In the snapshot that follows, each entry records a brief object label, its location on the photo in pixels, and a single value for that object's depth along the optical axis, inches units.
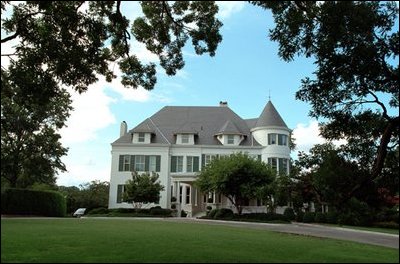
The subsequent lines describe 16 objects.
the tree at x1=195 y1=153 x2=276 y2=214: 1380.4
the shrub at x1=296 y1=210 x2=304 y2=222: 1454.2
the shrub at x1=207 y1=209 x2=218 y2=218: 1463.1
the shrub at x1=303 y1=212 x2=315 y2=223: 1398.9
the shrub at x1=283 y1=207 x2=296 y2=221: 1444.3
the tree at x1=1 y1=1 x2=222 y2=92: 470.6
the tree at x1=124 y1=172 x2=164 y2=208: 1609.3
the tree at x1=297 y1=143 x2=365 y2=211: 506.6
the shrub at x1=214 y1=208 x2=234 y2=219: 1418.6
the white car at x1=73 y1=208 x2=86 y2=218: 1712.6
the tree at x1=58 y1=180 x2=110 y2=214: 2101.1
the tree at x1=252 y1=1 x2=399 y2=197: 374.6
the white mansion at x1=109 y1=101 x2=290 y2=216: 1822.1
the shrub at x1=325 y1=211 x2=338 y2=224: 1280.4
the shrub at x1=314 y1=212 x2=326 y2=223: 1362.0
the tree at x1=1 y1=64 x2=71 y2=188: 1540.4
